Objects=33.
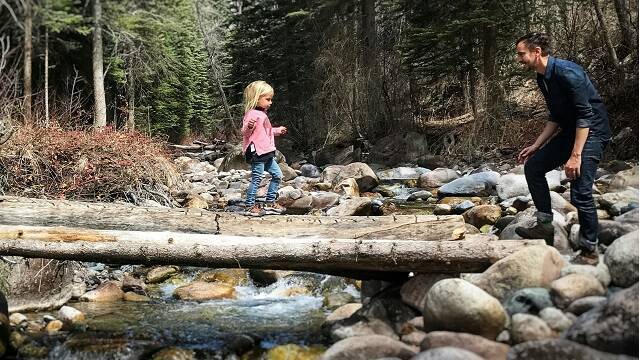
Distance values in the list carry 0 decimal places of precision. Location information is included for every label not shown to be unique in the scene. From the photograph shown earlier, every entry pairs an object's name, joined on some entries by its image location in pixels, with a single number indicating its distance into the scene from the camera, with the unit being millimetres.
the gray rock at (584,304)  3271
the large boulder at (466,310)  3396
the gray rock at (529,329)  3215
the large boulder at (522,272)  3658
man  3861
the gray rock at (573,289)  3420
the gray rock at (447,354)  3043
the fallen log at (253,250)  3994
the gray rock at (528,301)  3445
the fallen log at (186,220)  5117
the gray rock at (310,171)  14711
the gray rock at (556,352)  2889
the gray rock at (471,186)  9570
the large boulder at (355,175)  11773
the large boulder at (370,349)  3438
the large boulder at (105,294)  5797
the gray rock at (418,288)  4121
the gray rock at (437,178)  11477
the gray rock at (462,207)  7782
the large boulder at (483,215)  6711
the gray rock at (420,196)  9936
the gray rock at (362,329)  3992
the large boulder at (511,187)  8016
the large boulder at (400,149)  15328
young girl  6598
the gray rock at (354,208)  8000
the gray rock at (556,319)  3229
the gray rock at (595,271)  3541
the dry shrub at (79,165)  7957
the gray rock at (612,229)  4008
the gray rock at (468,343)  3191
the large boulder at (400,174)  13034
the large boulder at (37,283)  5512
